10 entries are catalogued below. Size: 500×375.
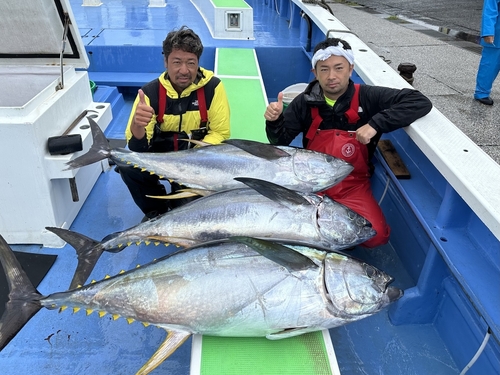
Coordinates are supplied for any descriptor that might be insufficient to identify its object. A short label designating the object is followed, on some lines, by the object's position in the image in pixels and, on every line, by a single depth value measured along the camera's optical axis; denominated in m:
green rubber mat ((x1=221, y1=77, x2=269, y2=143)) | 3.29
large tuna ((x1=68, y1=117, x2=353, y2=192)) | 2.29
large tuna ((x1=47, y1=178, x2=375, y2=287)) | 1.93
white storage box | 2.51
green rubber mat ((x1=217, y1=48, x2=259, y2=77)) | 4.72
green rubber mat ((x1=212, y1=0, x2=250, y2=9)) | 6.16
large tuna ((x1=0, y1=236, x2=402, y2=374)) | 1.56
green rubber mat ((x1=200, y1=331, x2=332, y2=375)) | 1.56
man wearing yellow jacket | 2.60
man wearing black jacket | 2.50
